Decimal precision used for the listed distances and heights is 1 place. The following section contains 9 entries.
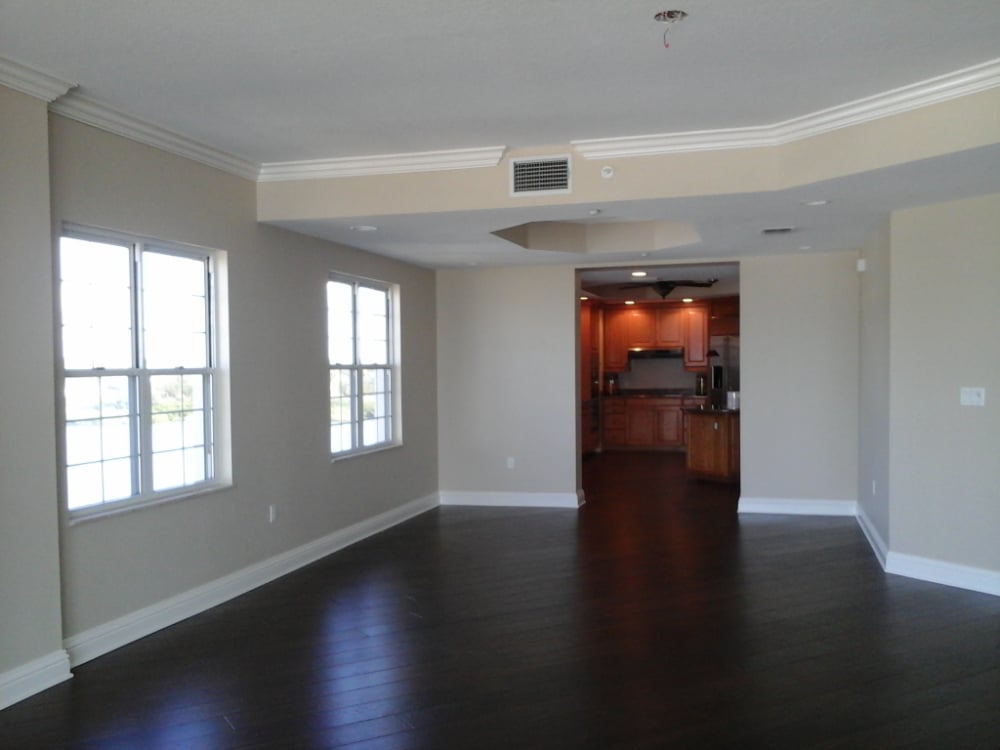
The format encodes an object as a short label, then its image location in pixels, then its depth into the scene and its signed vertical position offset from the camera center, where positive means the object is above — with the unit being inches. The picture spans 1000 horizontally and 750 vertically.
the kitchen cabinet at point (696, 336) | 470.0 +15.6
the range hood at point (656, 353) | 483.5 +5.6
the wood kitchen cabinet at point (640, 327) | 480.4 +21.9
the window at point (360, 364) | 243.9 +0.9
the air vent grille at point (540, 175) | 181.8 +43.9
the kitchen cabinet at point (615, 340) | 486.0 +14.5
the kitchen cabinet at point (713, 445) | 340.5 -36.7
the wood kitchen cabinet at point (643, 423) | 474.6 -36.5
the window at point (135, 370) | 150.2 +0.0
